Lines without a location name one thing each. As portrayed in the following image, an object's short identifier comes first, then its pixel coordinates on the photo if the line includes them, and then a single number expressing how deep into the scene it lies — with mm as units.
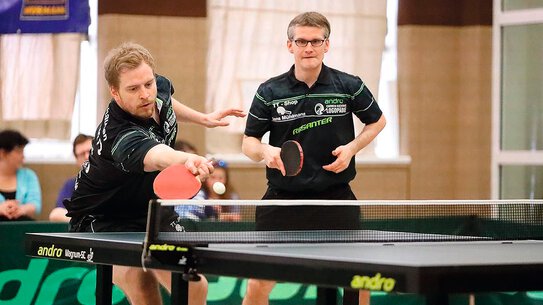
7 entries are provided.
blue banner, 14737
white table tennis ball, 5869
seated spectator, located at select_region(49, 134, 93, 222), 12397
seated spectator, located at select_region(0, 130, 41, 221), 12713
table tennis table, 4798
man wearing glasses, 8597
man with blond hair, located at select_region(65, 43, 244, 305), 6779
